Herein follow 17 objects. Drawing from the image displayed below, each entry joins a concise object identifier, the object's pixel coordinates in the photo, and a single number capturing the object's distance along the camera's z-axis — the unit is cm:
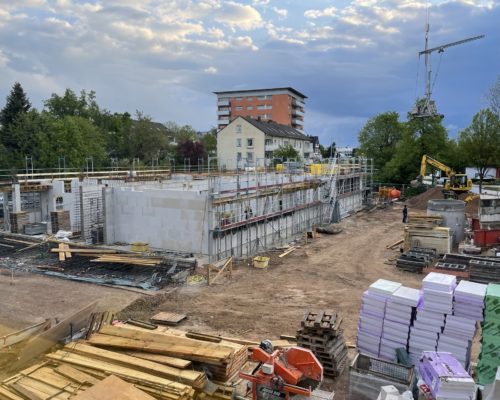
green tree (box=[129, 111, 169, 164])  6412
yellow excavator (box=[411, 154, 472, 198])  4169
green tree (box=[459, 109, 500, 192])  4509
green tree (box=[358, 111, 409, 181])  5916
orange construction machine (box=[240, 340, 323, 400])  757
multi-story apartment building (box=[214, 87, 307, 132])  9919
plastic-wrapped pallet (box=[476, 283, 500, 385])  866
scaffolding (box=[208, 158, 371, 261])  2084
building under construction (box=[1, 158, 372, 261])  2098
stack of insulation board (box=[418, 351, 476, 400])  704
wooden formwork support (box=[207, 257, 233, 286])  1726
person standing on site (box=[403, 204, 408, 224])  3222
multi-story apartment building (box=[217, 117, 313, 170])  6962
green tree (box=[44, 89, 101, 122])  6538
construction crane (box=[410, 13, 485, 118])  5125
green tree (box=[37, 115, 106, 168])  4850
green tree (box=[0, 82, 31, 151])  5350
